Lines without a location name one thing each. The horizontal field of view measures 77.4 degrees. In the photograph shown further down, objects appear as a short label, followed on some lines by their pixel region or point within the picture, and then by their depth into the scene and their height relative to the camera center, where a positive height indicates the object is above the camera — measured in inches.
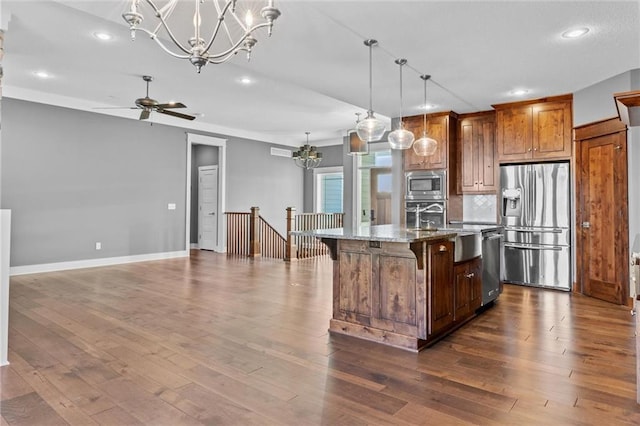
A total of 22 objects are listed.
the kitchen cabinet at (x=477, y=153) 239.5 +39.3
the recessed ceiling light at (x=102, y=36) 158.7 +73.4
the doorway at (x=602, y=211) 176.7 +2.8
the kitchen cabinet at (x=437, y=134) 245.6 +52.0
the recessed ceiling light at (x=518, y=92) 200.2 +63.8
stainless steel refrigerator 208.8 -3.7
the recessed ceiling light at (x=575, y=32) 132.6 +62.5
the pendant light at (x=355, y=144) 219.3 +53.1
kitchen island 119.6 -21.9
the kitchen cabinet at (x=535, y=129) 208.8 +48.0
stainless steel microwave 247.8 +20.5
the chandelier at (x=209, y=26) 88.9 +61.5
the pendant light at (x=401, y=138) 166.2 +33.0
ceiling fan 203.6 +58.5
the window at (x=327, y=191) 435.8 +28.8
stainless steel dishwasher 161.5 -20.1
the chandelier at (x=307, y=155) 362.3 +56.6
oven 249.1 +3.3
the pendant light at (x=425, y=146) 175.2 +31.5
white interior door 367.9 +9.7
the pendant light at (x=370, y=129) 154.4 +34.7
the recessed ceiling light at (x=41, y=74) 208.7 +76.2
